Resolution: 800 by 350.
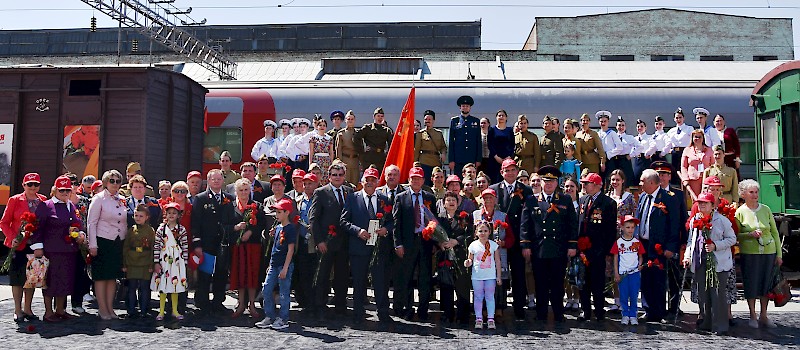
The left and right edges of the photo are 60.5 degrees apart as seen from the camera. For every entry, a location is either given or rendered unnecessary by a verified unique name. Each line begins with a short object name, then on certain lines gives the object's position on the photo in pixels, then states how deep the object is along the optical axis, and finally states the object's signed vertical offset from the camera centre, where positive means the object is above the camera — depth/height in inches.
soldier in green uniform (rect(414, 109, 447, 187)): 406.0 +46.4
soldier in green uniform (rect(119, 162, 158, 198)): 340.2 +25.5
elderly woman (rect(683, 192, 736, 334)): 263.4 -11.1
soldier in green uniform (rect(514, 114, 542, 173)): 403.2 +43.8
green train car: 395.2 +49.0
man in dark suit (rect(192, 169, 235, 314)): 293.0 -5.9
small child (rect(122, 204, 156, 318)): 286.2 -15.3
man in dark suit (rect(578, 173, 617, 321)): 284.5 -4.8
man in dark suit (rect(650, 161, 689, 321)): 285.6 -16.7
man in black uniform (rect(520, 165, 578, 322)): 284.2 -5.4
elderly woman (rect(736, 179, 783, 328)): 270.5 -8.2
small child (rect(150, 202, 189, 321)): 283.7 -14.9
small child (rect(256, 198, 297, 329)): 271.0 -16.1
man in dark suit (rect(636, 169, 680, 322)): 282.7 -3.8
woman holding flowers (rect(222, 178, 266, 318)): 291.6 -8.0
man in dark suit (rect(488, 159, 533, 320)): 292.4 +7.7
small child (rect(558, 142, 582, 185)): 410.3 +37.0
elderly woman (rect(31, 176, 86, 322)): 280.4 -9.3
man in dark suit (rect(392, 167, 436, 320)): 282.5 -7.7
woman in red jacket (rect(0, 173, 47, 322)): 277.6 -8.5
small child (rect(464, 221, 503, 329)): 269.6 -16.9
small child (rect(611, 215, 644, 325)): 274.9 -16.2
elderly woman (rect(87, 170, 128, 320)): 285.7 -8.0
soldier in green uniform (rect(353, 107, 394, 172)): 413.4 +49.3
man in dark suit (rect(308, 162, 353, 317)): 286.8 -5.3
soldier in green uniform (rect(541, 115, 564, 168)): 408.2 +47.7
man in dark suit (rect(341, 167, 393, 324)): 281.4 -5.1
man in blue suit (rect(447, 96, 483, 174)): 401.1 +50.7
